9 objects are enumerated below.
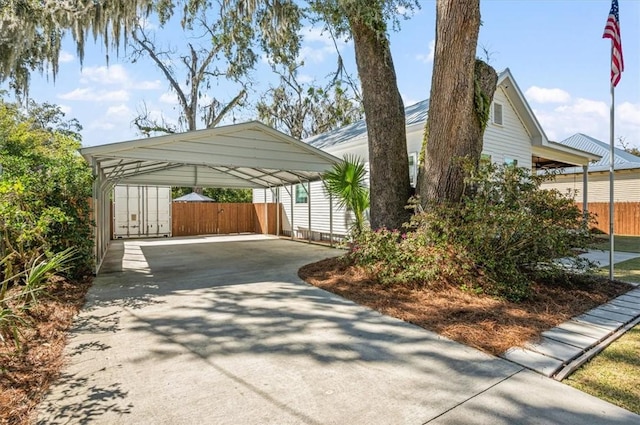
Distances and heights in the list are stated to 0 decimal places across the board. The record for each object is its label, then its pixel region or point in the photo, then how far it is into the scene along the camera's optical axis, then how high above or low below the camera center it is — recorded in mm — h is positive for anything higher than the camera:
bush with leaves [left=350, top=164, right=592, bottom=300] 4621 -457
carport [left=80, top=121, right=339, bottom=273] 6957 +1141
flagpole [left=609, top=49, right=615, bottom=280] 5488 +829
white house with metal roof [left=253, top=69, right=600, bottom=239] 10208 +1821
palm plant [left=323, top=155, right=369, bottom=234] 8039 +429
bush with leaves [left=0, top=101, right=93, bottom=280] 4250 -53
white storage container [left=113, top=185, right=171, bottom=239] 15273 -247
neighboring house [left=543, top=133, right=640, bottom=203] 14648 +1107
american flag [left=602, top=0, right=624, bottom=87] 5434 +2523
